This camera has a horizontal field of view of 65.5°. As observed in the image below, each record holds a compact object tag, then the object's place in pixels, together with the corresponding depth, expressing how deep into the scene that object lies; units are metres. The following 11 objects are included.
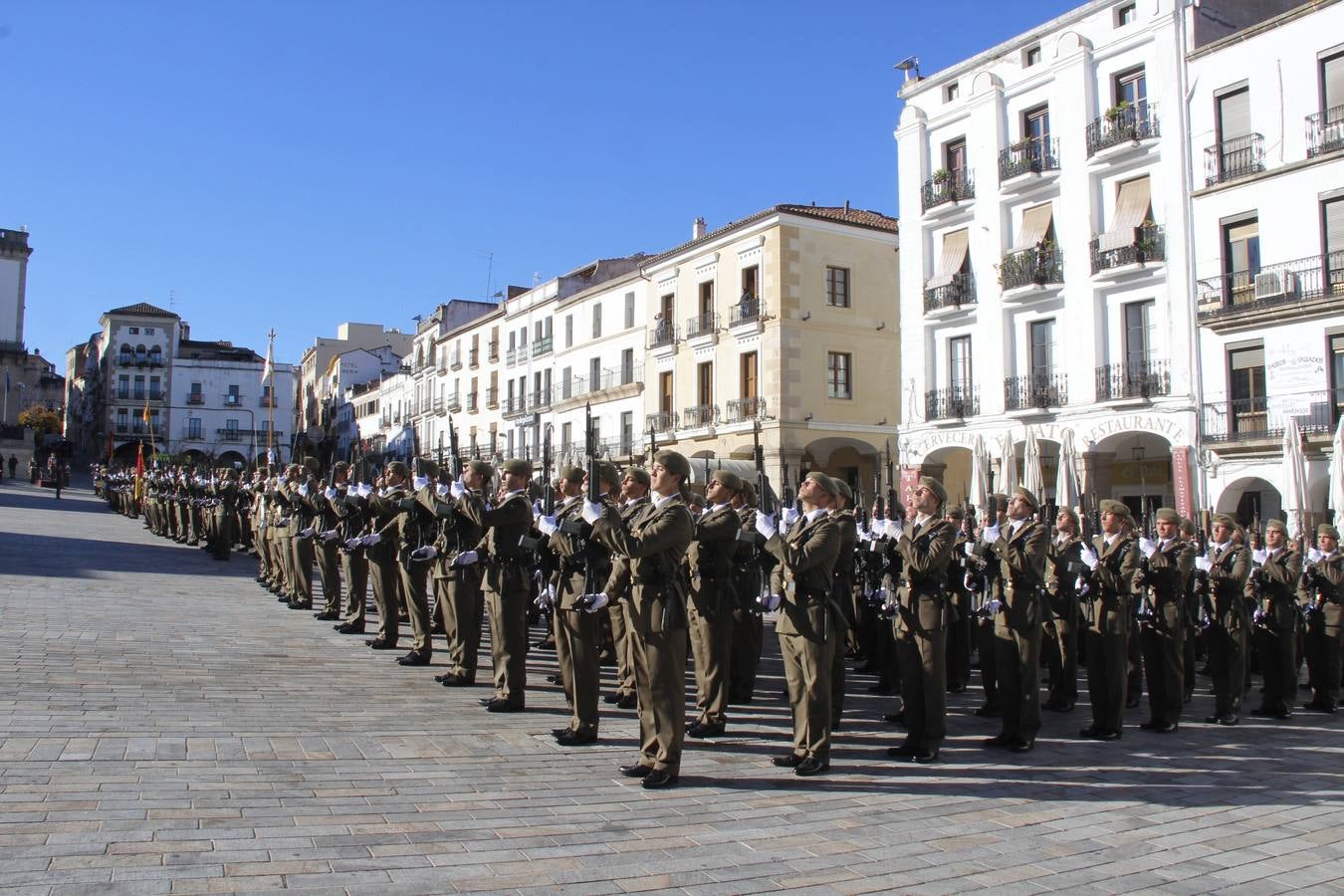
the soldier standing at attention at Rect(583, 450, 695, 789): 6.35
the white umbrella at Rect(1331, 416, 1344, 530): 16.19
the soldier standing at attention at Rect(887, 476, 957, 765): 7.13
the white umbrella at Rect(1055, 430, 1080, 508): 18.44
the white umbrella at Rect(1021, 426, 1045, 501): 20.33
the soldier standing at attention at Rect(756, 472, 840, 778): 6.57
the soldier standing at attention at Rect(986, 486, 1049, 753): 7.61
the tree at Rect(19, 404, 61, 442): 79.81
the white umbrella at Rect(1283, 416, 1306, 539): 17.67
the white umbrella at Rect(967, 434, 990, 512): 20.70
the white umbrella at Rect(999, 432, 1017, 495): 20.52
